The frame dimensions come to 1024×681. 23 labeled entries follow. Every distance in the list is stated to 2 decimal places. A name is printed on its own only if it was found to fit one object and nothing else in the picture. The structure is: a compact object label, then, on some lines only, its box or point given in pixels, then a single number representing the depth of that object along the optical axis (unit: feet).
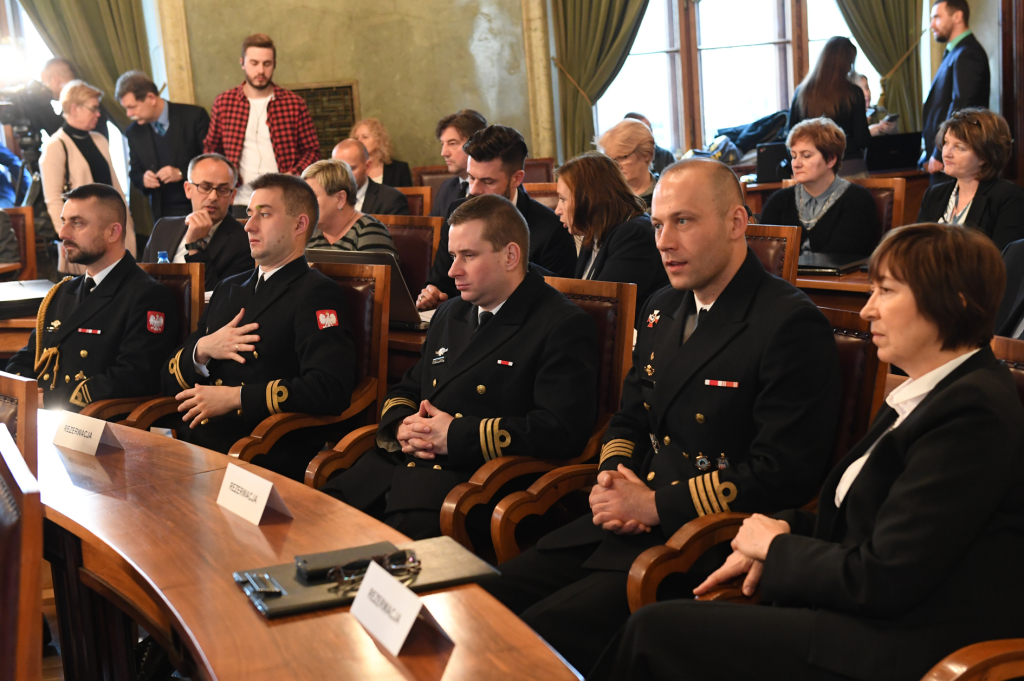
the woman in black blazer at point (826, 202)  13.71
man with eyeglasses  13.74
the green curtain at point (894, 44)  25.17
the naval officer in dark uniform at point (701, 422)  6.00
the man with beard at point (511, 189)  12.16
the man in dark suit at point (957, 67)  18.56
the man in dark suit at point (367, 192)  16.79
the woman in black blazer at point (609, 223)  10.07
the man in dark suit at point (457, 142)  15.47
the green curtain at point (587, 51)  26.00
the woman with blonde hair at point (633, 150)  12.74
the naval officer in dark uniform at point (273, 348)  9.20
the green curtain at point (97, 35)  25.54
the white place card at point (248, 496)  5.50
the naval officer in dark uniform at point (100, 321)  10.52
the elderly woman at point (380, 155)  21.09
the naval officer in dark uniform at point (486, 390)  7.55
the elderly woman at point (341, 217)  13.14
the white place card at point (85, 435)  7.00
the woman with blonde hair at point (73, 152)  19.54
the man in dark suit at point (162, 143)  19.76
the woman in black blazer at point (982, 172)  12.29
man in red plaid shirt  19.85
